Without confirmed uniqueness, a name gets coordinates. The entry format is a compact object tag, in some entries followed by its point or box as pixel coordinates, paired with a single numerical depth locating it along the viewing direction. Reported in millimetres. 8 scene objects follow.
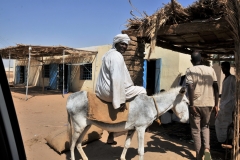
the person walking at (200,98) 3488
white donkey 3219
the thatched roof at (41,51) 12102
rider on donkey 2973
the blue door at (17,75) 22406
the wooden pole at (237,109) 3166
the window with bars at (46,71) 18722
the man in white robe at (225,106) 4051
